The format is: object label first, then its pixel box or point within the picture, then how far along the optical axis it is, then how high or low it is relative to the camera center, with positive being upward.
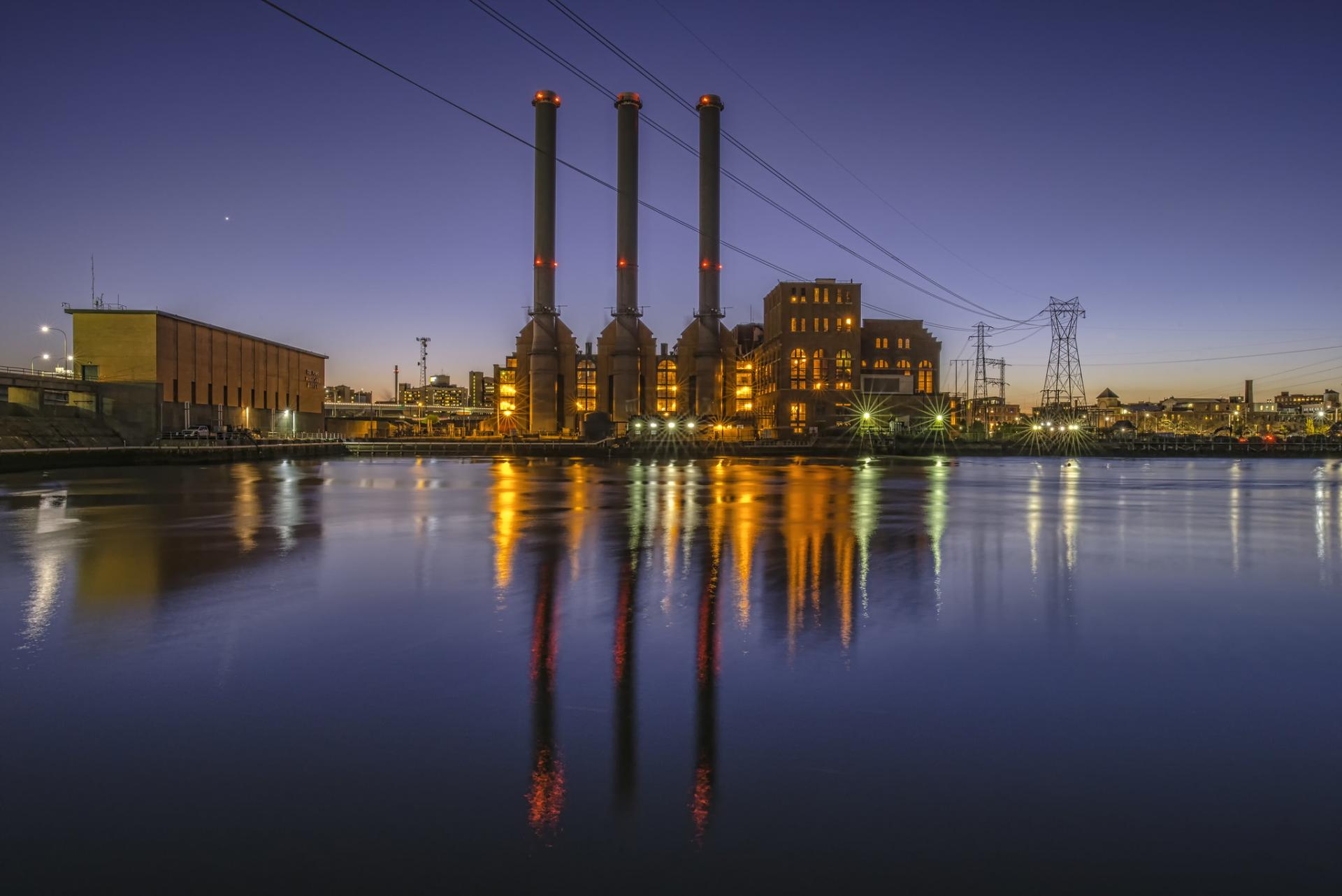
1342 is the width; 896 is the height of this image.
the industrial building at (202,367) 74.38 +8.03
